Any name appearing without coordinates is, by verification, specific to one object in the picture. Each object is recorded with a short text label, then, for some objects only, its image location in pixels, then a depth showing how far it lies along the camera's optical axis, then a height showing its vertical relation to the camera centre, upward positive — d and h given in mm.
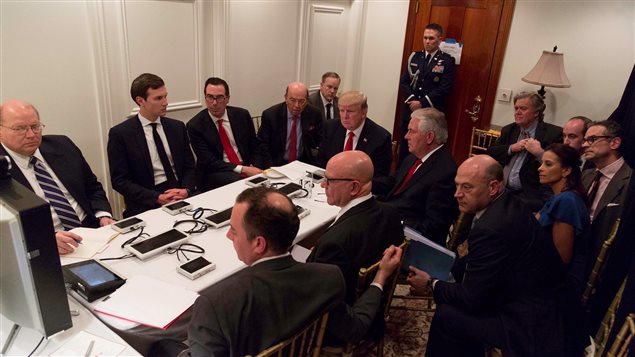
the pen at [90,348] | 1374 -995
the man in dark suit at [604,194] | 2225 -800
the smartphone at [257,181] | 2822 -927
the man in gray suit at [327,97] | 4375 -594
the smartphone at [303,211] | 2443 -944
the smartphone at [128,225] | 2111 -941
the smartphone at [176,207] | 2344 -936
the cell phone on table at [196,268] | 1805 -958
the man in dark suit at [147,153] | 2877 -829
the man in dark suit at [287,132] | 3844 -827
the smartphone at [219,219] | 2217 -932
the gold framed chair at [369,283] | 1729 -980
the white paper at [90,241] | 1903 -956
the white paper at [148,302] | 1550 -978
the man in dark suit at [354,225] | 1762 -750
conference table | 1793 -970
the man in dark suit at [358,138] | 3215 -722
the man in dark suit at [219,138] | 3453 -847
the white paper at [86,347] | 1384 -1002
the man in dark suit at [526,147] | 3342 -725
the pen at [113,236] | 2023 -957
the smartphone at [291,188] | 2681 -913
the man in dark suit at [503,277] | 1886 -950
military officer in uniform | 4637 -329
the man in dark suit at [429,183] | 2609 -801
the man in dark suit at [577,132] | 3221 -554
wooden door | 4562 +1
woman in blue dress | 2121 -849
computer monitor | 1211 -689
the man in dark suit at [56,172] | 2131 -787
